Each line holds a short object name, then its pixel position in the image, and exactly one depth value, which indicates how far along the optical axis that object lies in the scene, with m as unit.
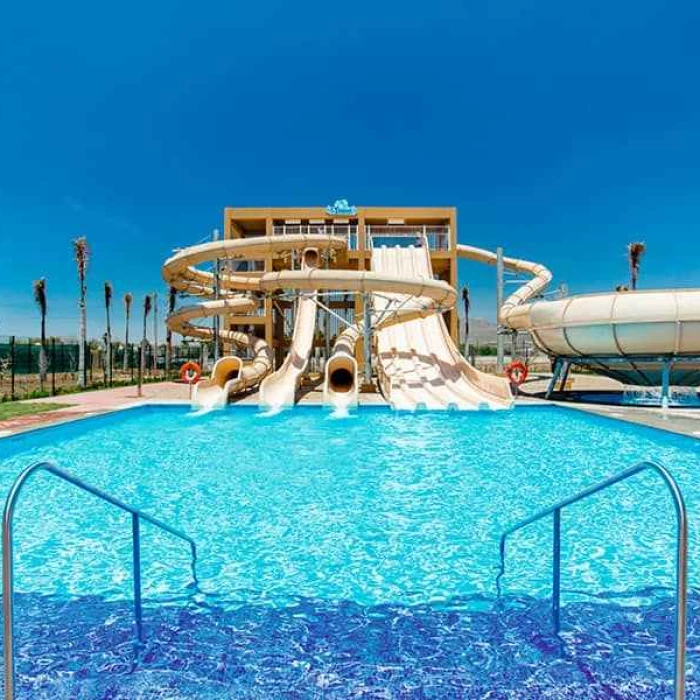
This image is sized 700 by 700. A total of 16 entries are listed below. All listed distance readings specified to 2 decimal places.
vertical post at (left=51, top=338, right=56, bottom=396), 15.64
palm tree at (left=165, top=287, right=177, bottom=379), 37.31
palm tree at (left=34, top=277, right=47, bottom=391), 24.09
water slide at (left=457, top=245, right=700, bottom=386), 12.70
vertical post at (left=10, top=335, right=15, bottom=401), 15.01
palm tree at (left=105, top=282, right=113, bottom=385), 34.62
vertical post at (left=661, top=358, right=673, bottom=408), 13.16
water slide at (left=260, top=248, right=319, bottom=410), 13.72
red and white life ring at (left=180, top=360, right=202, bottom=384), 15.79
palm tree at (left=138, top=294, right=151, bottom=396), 43.70
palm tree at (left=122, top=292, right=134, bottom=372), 38.64
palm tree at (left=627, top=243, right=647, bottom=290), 33.07
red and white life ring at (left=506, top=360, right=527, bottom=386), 16.03
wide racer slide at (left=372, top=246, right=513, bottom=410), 13.70
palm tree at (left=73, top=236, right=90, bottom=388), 22.75
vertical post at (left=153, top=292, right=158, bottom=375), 32.66
